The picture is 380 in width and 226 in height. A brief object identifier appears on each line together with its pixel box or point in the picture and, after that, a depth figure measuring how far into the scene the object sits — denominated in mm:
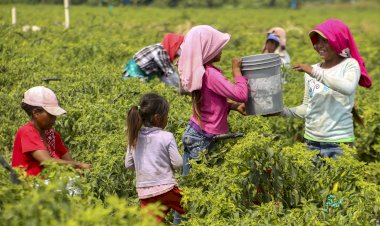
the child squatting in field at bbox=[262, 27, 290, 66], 20141
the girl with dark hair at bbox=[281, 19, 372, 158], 11242
